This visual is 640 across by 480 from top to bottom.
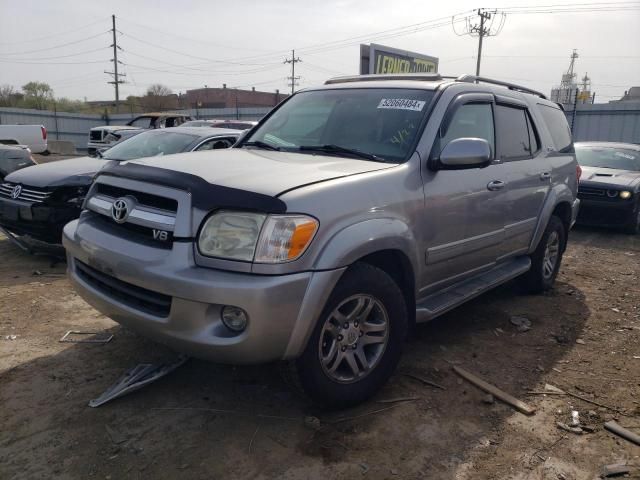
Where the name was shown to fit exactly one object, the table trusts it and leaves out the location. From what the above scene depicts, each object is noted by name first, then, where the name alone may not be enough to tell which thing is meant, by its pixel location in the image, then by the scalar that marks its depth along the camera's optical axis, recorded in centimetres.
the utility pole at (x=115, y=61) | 5437
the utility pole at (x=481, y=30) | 4181
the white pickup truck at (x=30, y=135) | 1642
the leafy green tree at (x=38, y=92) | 5146
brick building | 5606
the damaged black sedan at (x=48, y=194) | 549
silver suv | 247
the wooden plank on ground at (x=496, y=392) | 309
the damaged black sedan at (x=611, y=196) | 847
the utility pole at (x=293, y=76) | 6475
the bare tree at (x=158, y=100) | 4711
